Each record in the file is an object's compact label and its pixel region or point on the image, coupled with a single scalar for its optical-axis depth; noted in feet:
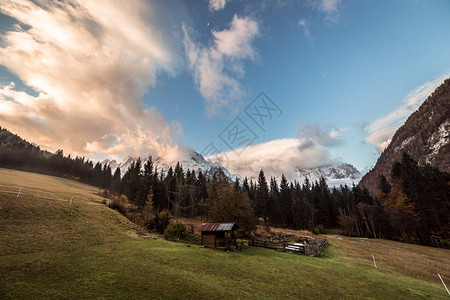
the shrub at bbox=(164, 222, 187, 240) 98.43
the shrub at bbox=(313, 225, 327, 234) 185.66
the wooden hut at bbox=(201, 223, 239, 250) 81.20
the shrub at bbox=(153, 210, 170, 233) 113.42
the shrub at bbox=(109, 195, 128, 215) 128.07
